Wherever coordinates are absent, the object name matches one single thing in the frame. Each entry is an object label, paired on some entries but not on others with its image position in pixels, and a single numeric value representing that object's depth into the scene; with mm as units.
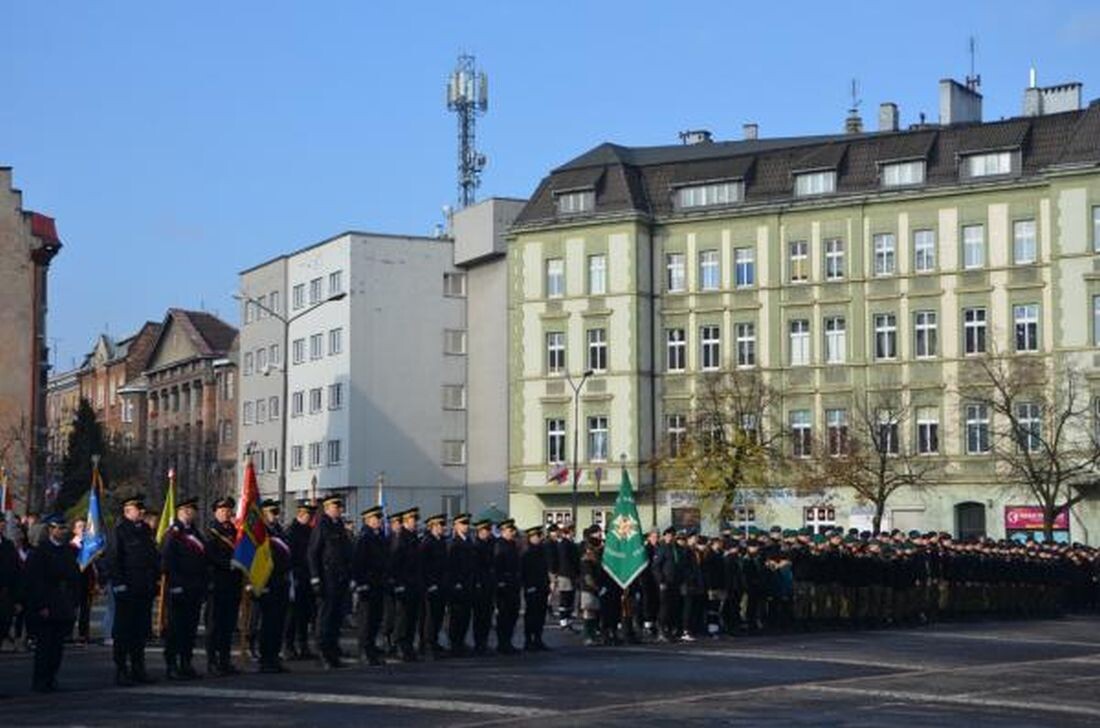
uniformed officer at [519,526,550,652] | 27312
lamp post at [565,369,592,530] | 70500
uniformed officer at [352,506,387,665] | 23734
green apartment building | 63312
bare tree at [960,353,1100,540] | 57812
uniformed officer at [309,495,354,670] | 22906
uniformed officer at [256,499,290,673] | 22188
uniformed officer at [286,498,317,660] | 23406
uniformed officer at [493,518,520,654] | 26578
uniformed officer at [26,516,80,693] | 19922
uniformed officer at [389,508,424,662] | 24469
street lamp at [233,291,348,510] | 51469
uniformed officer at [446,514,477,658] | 25516
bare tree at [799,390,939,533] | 62656
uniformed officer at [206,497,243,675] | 21797
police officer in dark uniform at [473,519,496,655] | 26078
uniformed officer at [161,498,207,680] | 21156
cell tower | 103000
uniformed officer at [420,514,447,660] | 25047
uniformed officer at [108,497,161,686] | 20547
